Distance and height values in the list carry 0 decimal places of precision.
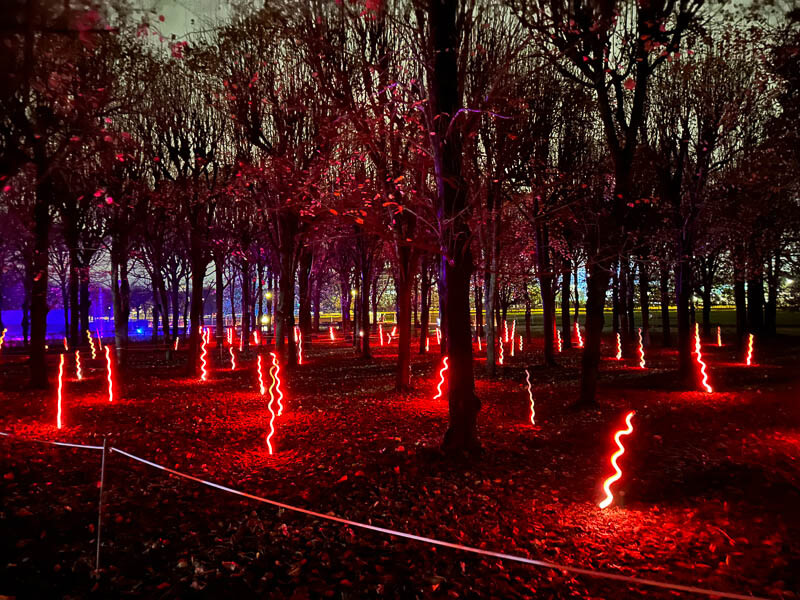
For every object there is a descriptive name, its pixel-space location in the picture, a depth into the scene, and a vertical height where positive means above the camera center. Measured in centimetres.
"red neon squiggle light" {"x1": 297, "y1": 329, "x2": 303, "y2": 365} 2246 -203
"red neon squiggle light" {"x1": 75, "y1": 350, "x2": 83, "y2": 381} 1614 -202
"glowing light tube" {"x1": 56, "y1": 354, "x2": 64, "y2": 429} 955 -143
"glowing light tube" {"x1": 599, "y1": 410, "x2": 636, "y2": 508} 560 -218
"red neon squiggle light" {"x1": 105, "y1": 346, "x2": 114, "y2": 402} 1248 -191
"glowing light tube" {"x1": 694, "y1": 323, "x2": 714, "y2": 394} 1308 -221
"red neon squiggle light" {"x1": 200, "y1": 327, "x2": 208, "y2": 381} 1653 -202
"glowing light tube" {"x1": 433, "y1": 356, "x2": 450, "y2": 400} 1268 -216
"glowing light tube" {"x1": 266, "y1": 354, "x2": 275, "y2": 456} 818 -216
